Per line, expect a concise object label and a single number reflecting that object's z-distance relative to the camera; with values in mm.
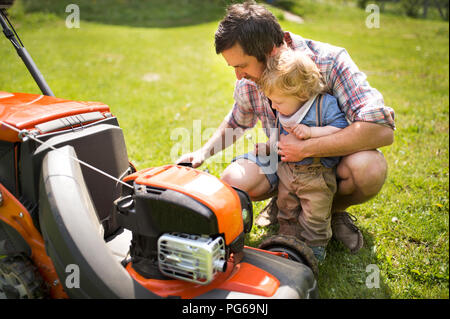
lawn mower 1381
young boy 1924
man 1975
